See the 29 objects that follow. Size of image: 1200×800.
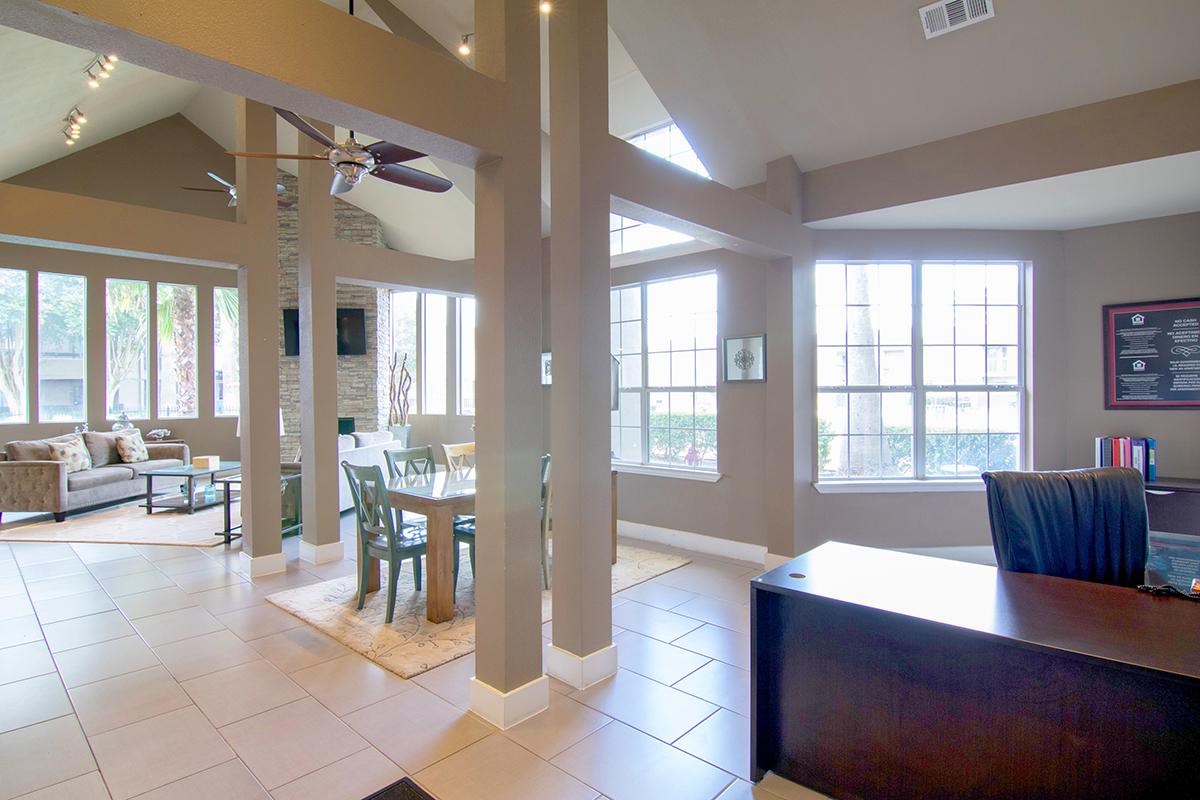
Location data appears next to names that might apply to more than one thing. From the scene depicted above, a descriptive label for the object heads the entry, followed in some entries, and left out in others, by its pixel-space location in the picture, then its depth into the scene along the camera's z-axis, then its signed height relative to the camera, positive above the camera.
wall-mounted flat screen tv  9.03 +1.07
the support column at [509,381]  2.48 +0.08
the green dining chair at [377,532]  3.58 -0.86
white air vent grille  3.18 +2.13
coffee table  6.49 -1.04
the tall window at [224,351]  9.47 +0.84
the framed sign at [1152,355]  4.19 +0.27
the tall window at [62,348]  8.06 +0.79
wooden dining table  3.56 -0.87
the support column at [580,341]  2.81 +0.28
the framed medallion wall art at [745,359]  4.79 +0.31
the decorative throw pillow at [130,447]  7.65 -0.59
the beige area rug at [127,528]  5.60 -1.30
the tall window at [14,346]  7.80 +0.81
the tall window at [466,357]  9.01 +0.67
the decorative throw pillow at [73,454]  6.67 -0.59
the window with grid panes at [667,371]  5.36 +0.25
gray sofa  6.20 -0.86
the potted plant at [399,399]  9.29 +0.02
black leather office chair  2.22 -0.52
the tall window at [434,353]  9.38 +0.78
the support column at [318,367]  4.81 +0.28
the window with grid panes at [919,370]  4.89 +0.20
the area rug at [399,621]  3.17 -1.39
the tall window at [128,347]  8.62 +0.86
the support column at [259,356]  4.50 +0.36
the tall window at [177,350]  9.11 +0.84
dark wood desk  1.54 -0.88
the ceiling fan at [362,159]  3.16 +1.45
